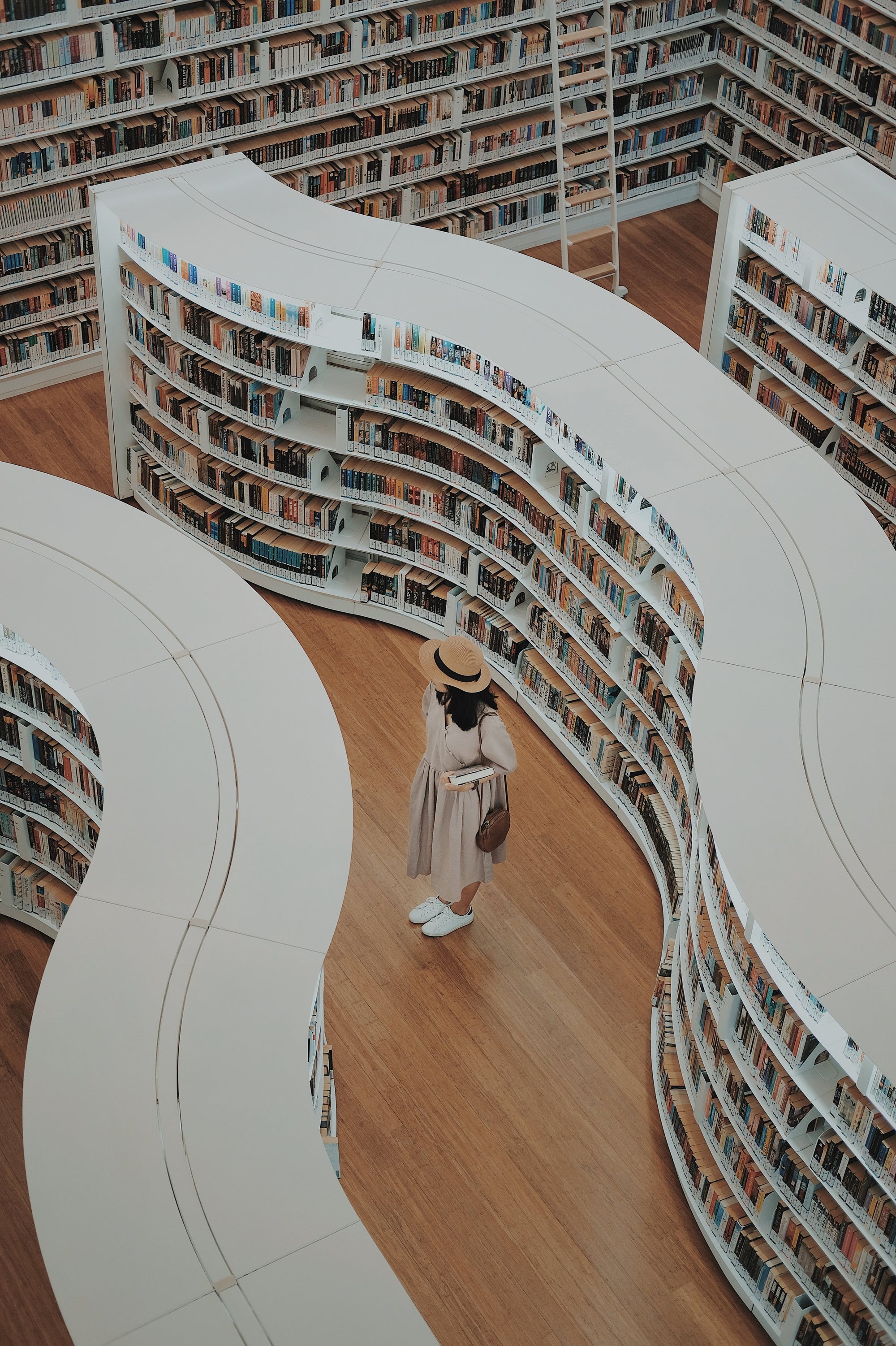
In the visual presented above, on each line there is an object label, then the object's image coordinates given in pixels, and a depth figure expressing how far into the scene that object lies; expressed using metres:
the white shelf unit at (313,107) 8.84
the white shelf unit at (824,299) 7.89
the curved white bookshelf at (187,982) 4.09
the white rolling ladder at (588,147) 9.75
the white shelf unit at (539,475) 5.74
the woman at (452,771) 6.10
